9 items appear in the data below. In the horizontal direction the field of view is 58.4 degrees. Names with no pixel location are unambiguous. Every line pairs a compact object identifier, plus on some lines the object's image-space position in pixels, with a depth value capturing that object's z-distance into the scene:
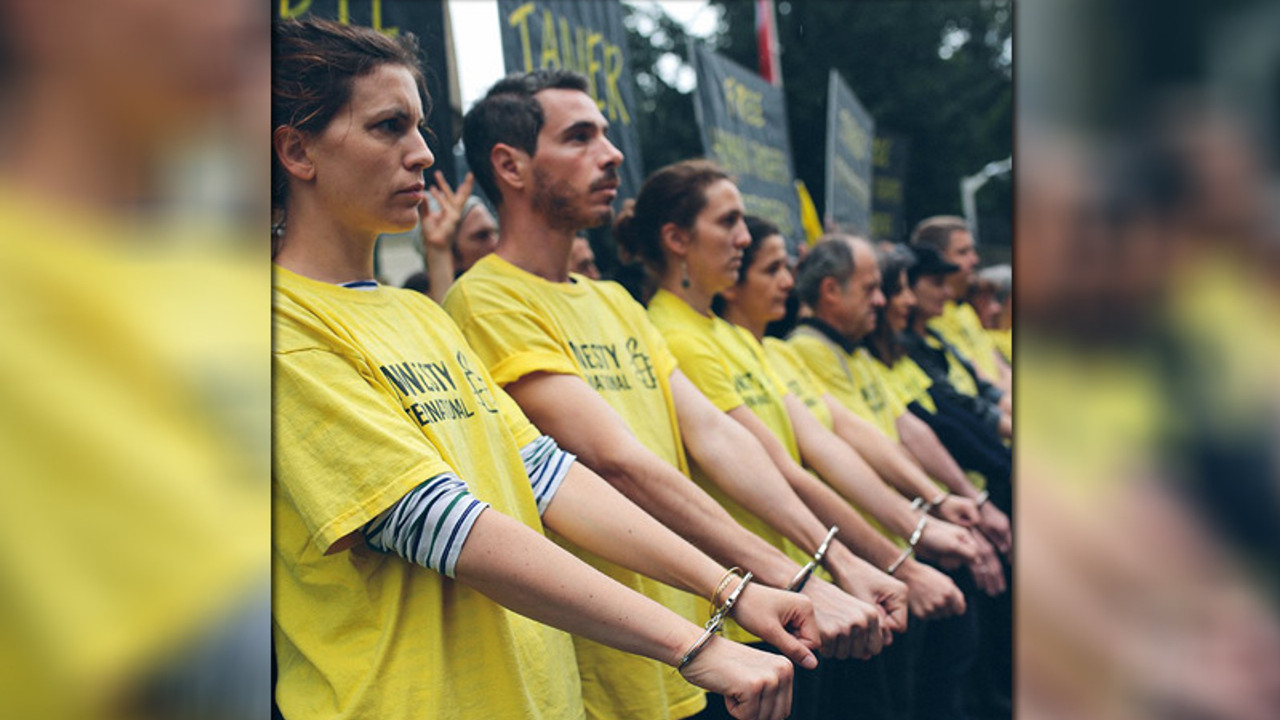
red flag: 6.41
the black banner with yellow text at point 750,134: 4.12
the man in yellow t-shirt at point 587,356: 2.09
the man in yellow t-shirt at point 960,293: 5.70
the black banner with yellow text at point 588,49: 2.81
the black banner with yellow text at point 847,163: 5.53
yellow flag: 6.16
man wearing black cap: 4.72
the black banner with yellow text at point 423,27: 2.14
